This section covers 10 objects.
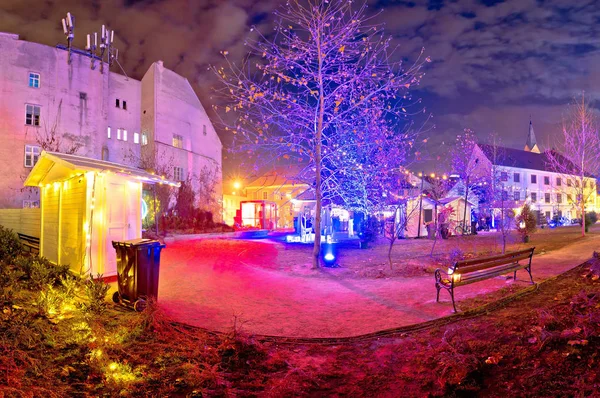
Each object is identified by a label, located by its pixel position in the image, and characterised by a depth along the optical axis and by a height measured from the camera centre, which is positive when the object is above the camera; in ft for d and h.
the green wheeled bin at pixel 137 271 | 24.23 -3.54
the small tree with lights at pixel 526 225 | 69.77 -2.08
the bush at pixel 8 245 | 40.40 -3.43
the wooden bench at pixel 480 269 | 23.34 -3.53
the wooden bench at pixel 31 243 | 51.55 -3.89
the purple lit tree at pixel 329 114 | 39.47 +10.29
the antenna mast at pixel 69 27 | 93.04 +44.12
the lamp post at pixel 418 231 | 88.22 -4.03
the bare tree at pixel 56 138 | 86.33 +17.13
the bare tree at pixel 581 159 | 75.41 +10.63
